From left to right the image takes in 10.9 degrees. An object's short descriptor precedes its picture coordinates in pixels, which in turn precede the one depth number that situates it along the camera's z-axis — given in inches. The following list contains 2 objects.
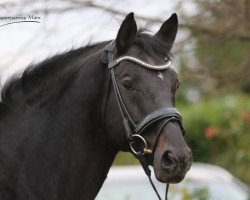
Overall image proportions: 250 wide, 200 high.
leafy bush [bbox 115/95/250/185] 857.2
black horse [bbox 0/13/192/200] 316.9
